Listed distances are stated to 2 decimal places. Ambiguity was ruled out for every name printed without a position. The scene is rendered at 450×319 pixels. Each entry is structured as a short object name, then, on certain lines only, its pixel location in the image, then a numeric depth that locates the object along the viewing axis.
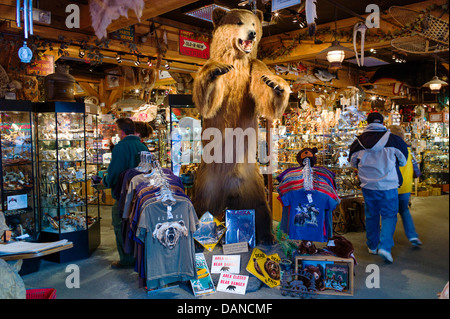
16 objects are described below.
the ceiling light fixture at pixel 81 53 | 4.51
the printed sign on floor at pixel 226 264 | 3.39
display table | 2.04
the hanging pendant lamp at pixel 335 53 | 4.24
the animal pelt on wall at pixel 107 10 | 2.63
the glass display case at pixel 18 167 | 3.92
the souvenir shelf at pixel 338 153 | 5.26
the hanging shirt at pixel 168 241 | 2.96
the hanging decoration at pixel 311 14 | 2.71
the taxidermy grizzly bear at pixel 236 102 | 3.41
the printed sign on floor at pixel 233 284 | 3.22
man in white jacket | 3.37
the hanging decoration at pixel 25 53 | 3.82
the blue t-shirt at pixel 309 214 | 3.26
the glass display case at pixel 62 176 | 4.23
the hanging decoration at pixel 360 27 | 4.49
